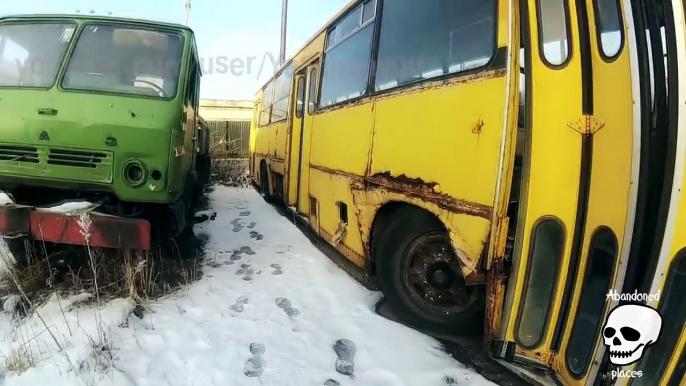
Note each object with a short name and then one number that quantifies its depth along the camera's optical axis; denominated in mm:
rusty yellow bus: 1969
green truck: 3559
